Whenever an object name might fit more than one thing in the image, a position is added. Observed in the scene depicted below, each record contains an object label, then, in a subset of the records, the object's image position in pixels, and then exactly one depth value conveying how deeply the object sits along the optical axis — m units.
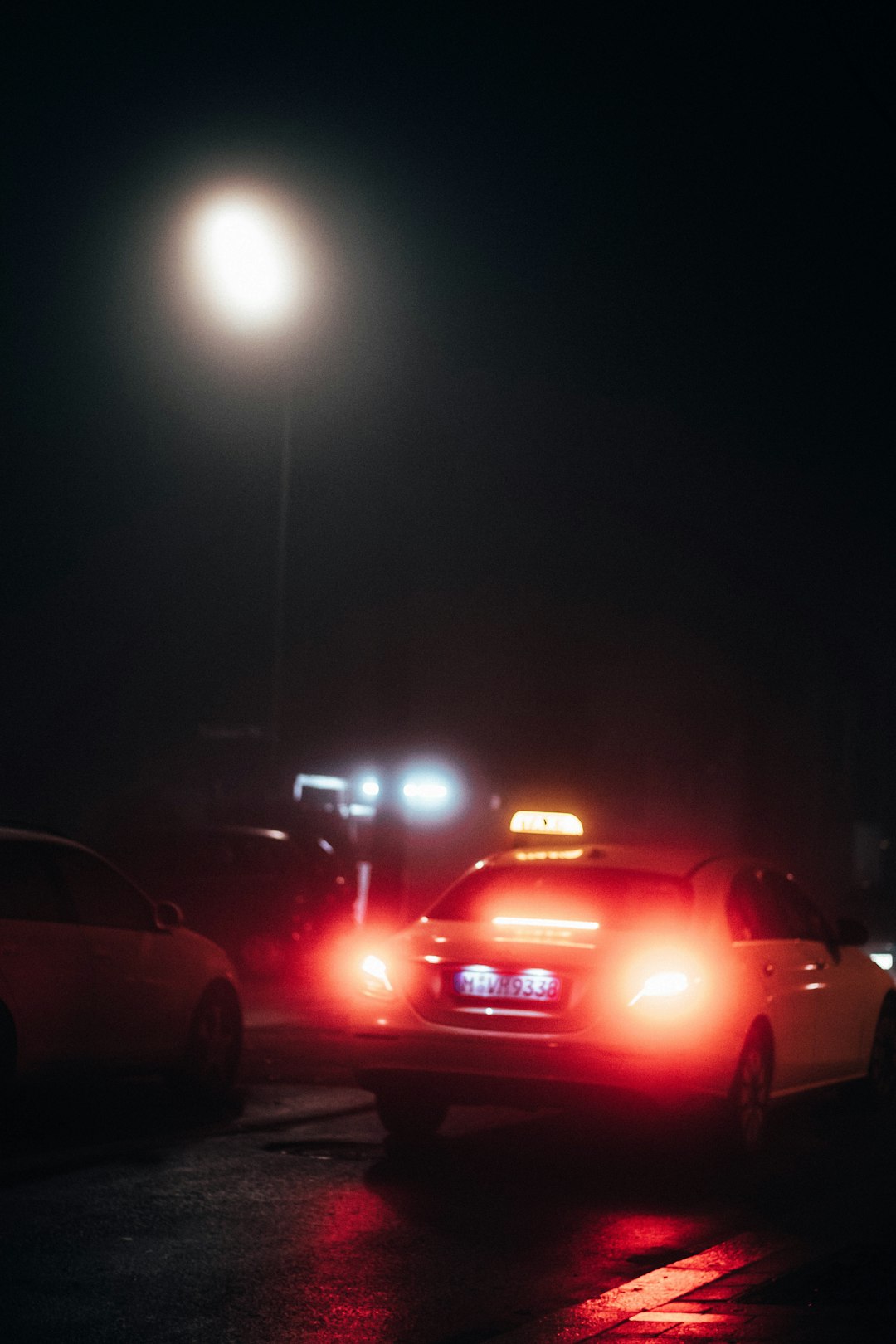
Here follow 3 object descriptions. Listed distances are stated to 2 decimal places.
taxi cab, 13.68
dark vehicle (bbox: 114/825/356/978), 31.89
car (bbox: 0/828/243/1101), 14.96
